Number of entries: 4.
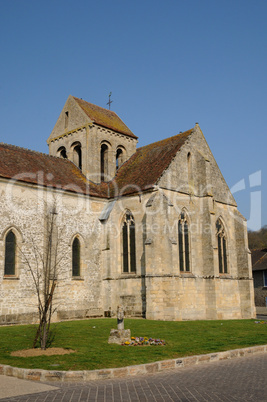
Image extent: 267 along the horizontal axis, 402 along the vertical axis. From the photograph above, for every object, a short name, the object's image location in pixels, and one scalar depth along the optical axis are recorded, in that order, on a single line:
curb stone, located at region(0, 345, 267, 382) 9.23
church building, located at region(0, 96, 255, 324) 22.64
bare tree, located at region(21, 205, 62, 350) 22.62
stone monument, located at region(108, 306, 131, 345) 13.59
